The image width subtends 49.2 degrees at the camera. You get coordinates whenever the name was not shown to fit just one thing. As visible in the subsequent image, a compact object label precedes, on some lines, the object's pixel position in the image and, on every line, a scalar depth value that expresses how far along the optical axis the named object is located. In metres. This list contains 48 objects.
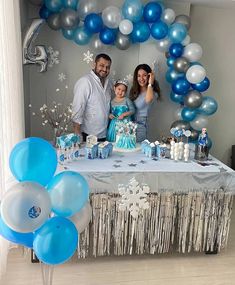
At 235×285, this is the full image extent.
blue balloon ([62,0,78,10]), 2.14
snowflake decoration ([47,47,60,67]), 2.37
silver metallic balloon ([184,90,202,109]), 2.23
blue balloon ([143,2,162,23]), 2.12
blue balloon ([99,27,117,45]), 2.18
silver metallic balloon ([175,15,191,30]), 2.22
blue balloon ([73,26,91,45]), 2.22
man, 2.16
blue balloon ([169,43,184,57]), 2.20
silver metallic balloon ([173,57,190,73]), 2.19
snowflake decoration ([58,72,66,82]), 2.42
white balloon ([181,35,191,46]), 2.21
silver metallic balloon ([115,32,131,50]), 2.23
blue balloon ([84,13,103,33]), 2.13
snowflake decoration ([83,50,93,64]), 2.39
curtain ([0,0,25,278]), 1.54
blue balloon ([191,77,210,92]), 2.22
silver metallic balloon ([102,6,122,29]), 2.12
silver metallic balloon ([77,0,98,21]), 2.14
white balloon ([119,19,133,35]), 2.12
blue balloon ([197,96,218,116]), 2.28
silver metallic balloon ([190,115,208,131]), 2.34
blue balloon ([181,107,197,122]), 2.31
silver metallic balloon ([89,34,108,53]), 2.31
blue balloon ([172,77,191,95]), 2.23
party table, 1.77
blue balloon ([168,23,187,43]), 2.15
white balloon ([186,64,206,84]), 2.14
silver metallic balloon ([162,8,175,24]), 2.18
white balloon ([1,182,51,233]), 1.09
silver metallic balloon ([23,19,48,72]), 2.07
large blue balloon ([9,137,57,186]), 1.16
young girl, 2.21
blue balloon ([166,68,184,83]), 2.25
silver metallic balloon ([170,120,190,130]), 2.33
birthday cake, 2.09
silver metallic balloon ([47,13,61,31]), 2.18
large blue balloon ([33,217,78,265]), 1.15
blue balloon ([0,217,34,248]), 1.17
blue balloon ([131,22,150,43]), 2.18
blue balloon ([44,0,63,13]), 2.10
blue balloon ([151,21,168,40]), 2.16
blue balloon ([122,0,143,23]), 2.10
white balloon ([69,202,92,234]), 1.30
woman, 2.21
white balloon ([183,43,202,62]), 2.18
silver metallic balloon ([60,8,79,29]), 2.14
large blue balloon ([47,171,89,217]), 1.20
